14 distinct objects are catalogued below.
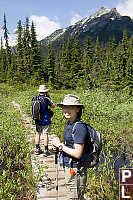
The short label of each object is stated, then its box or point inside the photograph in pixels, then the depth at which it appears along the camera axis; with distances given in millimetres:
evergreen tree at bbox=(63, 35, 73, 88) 41281
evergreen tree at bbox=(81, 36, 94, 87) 38812
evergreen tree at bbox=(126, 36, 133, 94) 31203
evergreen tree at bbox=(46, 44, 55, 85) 39719
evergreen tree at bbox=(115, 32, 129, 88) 33562
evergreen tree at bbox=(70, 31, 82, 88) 40781
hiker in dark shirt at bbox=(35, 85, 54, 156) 5184
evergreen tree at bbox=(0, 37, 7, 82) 50594
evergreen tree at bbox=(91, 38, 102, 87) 38462
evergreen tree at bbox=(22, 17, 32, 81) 40531
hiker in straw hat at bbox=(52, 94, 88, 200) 2465
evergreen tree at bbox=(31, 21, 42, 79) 39372
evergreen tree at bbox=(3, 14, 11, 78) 49062
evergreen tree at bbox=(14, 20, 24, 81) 43969
